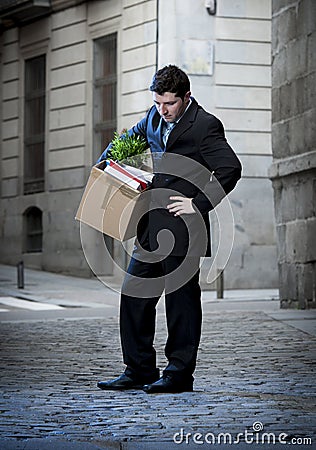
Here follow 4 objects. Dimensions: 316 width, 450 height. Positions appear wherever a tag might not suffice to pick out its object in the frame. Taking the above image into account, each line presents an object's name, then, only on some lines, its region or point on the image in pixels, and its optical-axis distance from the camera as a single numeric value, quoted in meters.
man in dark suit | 8.72
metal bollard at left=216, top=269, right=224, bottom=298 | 24.51
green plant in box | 9.03
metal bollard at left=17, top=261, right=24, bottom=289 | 27.67
